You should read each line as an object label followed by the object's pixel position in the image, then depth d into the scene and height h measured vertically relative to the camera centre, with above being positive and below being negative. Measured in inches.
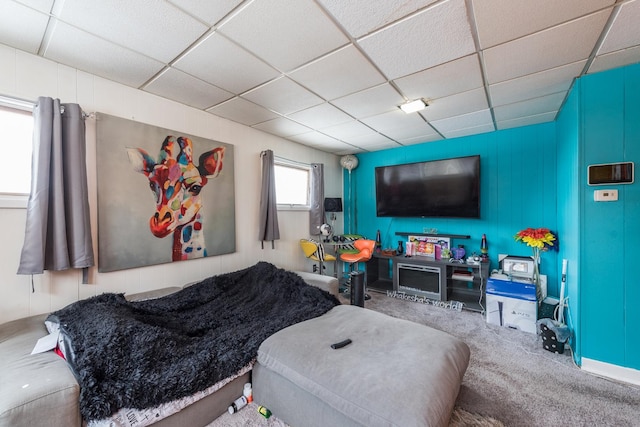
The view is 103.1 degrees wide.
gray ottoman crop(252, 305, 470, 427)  45.8 -34.0
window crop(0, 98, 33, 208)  69.0 +18.1
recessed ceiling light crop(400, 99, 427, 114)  101.2 +42.6
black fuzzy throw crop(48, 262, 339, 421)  48.5 -32.1
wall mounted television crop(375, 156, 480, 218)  141.0 +13.0
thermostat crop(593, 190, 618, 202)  76.9 +3.7
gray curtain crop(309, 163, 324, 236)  165.3 +7.9
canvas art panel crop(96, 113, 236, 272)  83.1 +7.3
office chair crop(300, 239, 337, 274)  150.4 -23.7
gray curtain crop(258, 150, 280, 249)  130.0 +4.6
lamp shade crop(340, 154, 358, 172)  188.2 +37.4
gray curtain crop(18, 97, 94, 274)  67.3 +5.8
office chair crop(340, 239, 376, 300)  152.9 -26.0
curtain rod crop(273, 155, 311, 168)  147.3 +31.4
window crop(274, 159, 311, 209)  151.3 +18.0
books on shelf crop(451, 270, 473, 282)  144.0 -37.7
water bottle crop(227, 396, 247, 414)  62.2 -47.5
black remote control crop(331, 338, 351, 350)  62.6 -33.2
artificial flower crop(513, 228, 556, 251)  112.9 -13.2
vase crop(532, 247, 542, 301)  114.8 -30.5
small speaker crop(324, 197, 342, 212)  170.6 +5.3
